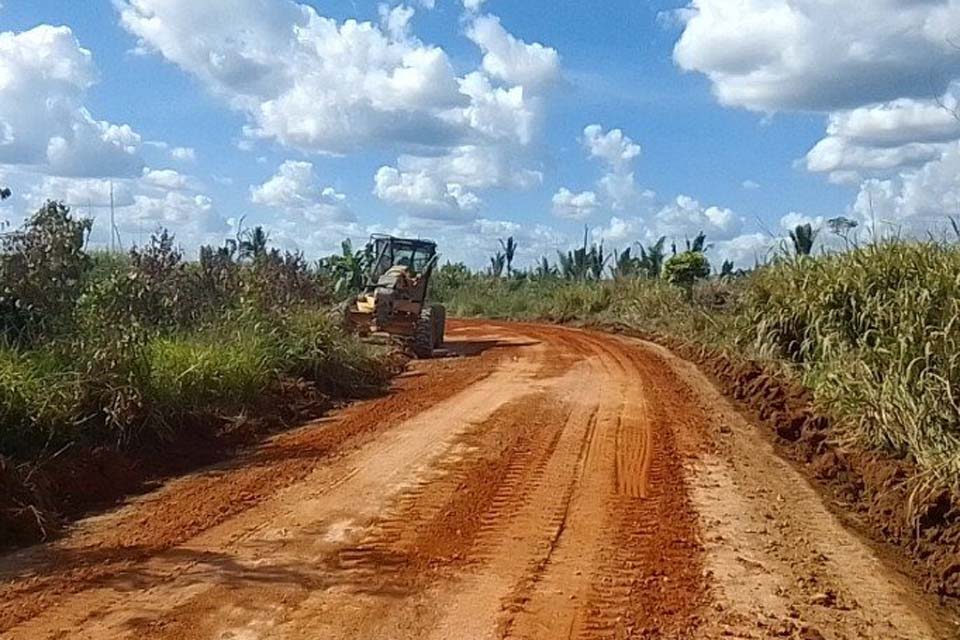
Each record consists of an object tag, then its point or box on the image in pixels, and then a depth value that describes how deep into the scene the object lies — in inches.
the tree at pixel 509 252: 2059.8
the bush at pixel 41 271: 412.8
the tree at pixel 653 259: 1462.0
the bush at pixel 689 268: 1119.0
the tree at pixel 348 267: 1037.2
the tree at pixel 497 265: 1978.8
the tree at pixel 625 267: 1442.8
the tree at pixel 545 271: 1784.7
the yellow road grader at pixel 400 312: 826.2
